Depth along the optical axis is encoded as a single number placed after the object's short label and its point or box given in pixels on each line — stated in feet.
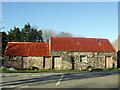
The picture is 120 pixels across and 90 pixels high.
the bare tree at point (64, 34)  250.16
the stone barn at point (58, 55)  88.74
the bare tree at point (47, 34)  227.08
